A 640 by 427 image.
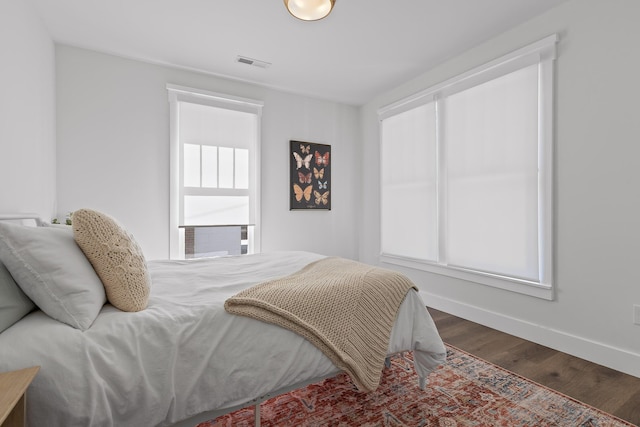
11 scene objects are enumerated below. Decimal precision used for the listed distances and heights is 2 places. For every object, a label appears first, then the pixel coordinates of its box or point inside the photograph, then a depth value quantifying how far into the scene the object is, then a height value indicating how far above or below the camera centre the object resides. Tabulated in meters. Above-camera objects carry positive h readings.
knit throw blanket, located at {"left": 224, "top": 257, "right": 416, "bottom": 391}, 1.36 -0.45
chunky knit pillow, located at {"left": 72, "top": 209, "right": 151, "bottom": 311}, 1.24 -0.18
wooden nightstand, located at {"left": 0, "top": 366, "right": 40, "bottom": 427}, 0.71 -0.43
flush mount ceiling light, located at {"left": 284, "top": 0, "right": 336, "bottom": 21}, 1.86 +1.26
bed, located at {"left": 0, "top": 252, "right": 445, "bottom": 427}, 0.94 -0.53
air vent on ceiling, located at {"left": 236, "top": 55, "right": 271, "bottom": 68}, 3.15 +1.58
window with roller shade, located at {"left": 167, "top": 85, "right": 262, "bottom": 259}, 3.37 +0.46
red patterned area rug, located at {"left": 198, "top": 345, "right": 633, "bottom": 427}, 1.58 -1.05
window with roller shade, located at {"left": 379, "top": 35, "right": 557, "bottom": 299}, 2.54 +0.39
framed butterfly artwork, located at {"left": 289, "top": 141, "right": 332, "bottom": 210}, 4.05 +0.51
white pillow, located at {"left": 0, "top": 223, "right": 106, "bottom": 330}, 1.06 -0.22
